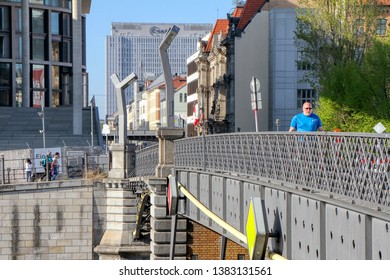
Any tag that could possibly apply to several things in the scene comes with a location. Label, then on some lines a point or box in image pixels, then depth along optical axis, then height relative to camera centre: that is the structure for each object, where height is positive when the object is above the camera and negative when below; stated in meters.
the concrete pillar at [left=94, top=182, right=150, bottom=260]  42.88 -3.90
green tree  56.88 +2.81
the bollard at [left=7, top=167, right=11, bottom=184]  47.96 -2.11
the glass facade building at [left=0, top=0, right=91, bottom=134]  110.56 +6.08
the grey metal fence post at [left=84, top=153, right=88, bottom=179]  48.38 -1.87
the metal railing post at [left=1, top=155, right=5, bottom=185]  47.60 -2.07
